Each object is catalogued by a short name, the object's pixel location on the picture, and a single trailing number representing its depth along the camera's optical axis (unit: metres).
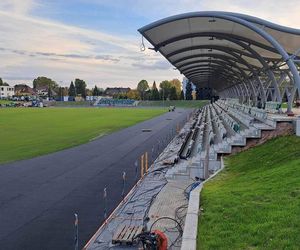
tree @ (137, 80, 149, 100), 122.37
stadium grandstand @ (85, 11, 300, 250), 6.63
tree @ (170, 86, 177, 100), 101.38
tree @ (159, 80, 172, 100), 103.01
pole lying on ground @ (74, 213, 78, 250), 6.00
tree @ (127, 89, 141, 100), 117.91
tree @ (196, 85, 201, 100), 88.95
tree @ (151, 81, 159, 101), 104.21
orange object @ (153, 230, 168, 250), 5.35
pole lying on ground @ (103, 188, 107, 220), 7.85
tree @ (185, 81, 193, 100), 99.50
